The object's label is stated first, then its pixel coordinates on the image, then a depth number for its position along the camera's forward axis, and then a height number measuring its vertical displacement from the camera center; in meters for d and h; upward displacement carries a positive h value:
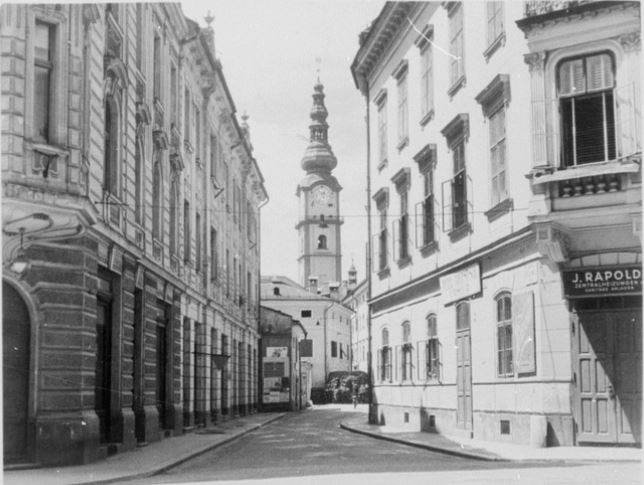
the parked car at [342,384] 79.69 -2.39
